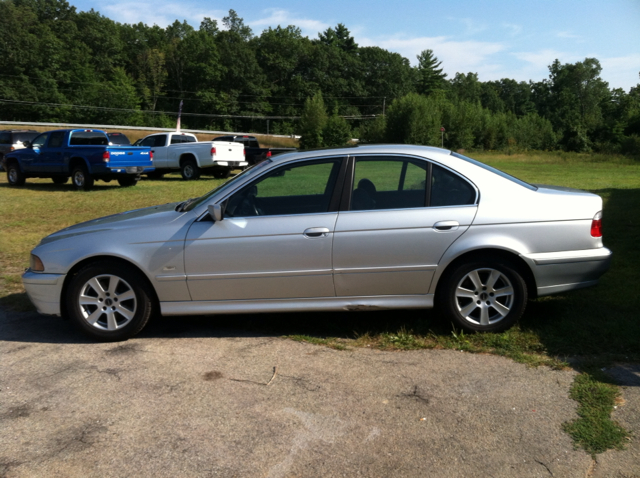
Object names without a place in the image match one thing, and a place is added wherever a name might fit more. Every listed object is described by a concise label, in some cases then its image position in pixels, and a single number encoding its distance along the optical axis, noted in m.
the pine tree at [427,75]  124.94
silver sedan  4.83
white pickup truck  22.73
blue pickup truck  17.92
